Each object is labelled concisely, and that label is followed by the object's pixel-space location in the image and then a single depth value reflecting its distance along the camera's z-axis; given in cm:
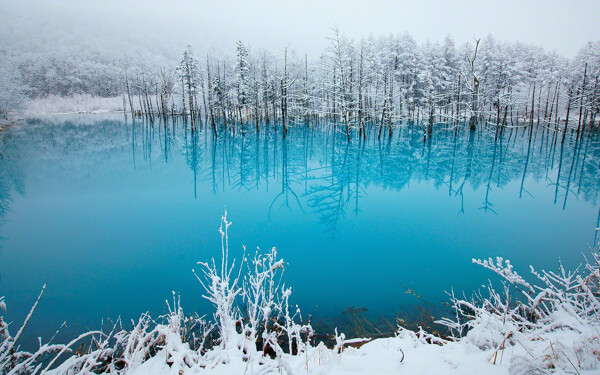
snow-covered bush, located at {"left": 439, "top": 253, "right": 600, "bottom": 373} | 254
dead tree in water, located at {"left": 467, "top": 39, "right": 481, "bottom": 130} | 2844
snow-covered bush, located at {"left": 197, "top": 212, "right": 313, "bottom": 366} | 347
